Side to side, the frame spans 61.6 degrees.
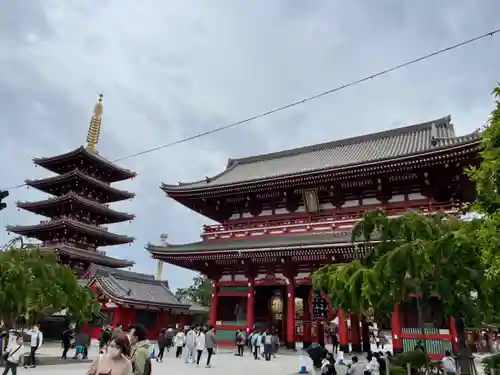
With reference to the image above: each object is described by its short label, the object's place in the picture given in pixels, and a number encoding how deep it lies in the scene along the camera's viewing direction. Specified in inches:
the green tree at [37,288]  506.9
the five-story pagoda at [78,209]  1536.7
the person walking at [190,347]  670.5
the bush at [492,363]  353.7
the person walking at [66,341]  665.6
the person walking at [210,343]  613.9
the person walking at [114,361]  174.7
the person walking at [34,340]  544.7
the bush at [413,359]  410.0
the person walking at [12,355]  401.1
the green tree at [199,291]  2647.6
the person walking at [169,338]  898.1
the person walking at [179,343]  779.7
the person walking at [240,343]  755.2
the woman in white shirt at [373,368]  413.7
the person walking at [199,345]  620.7
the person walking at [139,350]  218.7
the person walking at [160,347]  688.4
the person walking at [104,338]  619.5
